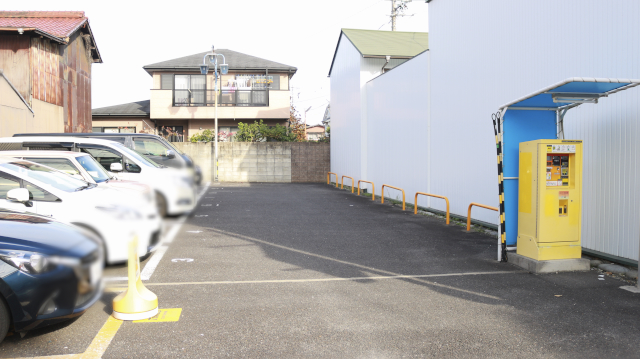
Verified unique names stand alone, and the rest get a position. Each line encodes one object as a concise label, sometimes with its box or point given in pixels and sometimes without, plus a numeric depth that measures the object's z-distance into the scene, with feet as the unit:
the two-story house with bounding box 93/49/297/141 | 87.76
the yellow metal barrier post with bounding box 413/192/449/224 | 38.81
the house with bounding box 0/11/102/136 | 49.42
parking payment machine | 19.84
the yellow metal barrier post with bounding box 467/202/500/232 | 29.39
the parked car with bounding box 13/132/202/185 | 33.96
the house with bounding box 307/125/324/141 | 225.56
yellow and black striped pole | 21.13
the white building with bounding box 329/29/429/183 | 57.72
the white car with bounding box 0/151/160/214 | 21.76
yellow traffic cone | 13.44
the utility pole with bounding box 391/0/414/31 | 104.58
